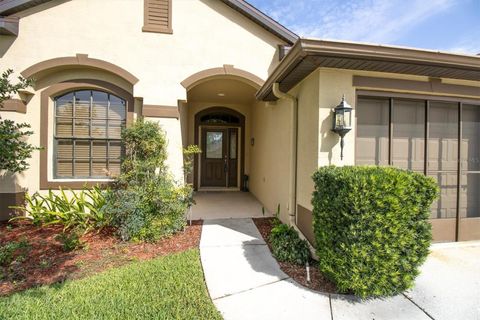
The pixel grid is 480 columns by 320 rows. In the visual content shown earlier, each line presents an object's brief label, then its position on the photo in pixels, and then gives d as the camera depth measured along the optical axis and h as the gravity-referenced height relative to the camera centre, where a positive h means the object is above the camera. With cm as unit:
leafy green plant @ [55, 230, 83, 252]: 381 -144
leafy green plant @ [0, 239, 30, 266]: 346 -155
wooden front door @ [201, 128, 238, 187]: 939 +5
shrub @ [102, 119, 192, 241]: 434 -73
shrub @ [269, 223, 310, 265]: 344 -138
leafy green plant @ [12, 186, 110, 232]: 462 -113
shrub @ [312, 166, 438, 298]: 251 -77
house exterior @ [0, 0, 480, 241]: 374 +124
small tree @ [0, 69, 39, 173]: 416 +22
